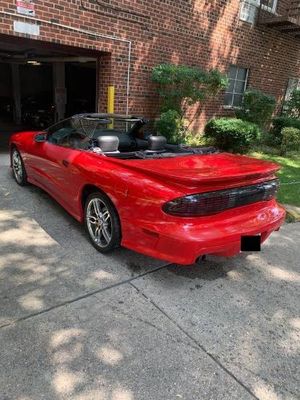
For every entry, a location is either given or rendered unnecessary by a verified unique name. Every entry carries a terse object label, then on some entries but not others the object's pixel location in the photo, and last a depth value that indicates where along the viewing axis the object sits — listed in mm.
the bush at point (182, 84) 8438
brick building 6699
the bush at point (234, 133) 9242
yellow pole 7958
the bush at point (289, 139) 9938
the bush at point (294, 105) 12602
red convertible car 2811
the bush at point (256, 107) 10500
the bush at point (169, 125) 8375
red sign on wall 6141
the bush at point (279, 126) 11695
